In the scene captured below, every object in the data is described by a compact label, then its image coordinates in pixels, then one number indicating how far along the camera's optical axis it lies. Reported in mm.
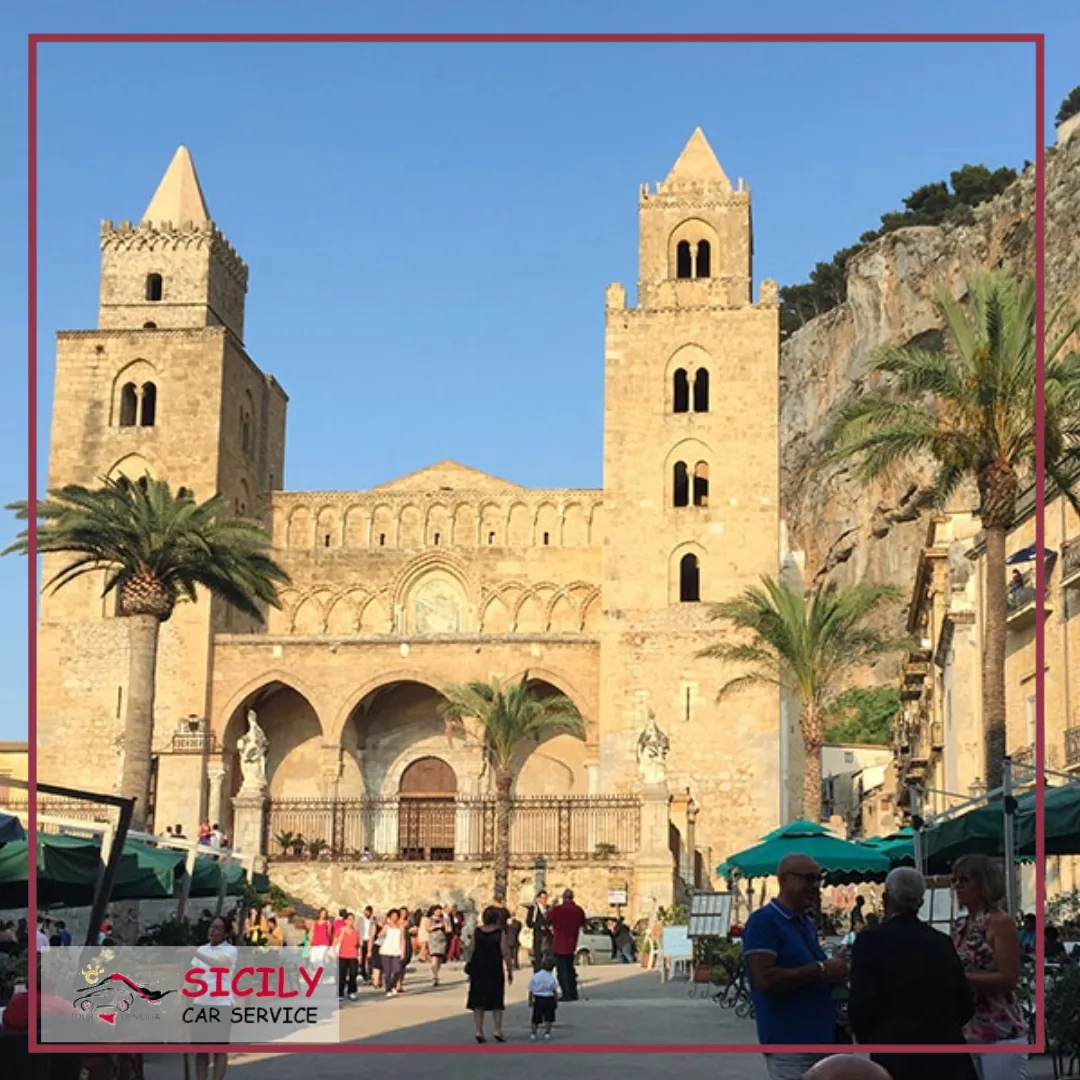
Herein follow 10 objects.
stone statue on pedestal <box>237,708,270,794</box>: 32062
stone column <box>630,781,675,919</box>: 30406
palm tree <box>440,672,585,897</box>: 33094
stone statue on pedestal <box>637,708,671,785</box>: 31239
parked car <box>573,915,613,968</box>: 28062
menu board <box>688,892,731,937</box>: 22127
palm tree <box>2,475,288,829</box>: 25359
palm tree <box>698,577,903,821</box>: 32531
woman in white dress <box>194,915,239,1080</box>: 10055
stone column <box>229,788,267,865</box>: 32719
